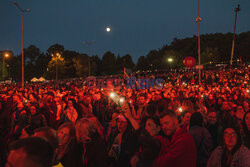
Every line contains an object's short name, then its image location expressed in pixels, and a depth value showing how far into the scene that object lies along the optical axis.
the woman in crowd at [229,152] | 3.20
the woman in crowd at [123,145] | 3.84
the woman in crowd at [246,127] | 4.18
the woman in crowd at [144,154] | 2.63
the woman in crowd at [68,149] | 3.18
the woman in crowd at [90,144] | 3.11
